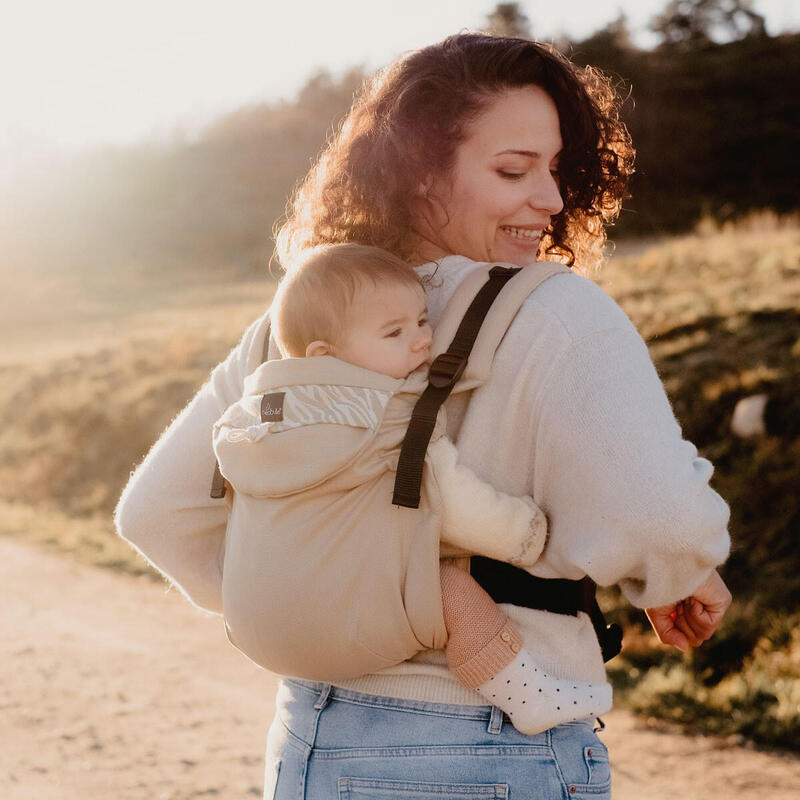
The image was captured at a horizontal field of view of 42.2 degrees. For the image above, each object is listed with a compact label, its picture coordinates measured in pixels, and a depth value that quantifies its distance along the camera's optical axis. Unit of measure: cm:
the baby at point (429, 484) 155
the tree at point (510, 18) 3060
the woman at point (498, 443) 149
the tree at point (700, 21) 3050
